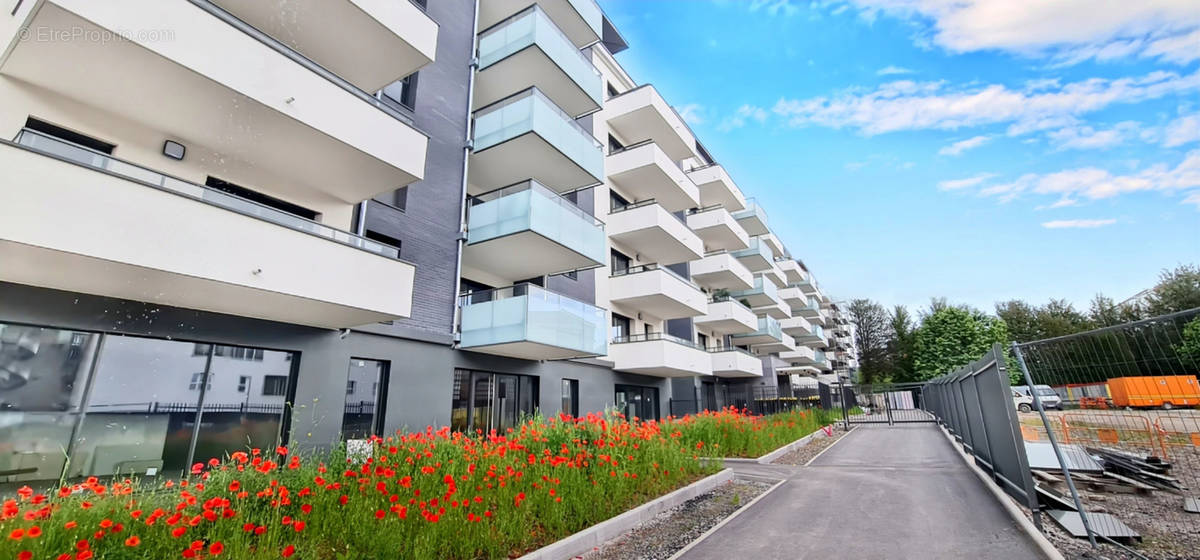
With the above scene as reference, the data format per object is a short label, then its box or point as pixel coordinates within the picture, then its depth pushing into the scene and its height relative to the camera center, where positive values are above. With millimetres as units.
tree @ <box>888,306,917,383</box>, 58897 +7098
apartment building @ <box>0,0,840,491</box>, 6469 +3061
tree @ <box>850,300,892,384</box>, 66438 +8763
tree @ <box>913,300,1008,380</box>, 50031 +6368
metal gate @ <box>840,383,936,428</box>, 30219 -596
